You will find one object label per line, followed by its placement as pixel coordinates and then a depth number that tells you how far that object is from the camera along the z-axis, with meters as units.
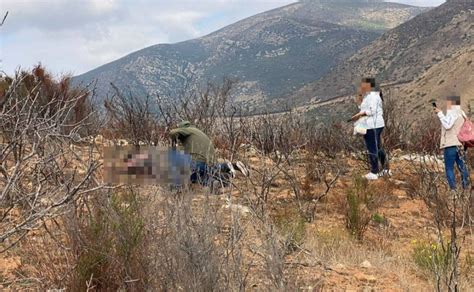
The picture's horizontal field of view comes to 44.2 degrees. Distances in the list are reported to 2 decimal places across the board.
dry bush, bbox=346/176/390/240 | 5.14
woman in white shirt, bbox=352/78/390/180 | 7.21
